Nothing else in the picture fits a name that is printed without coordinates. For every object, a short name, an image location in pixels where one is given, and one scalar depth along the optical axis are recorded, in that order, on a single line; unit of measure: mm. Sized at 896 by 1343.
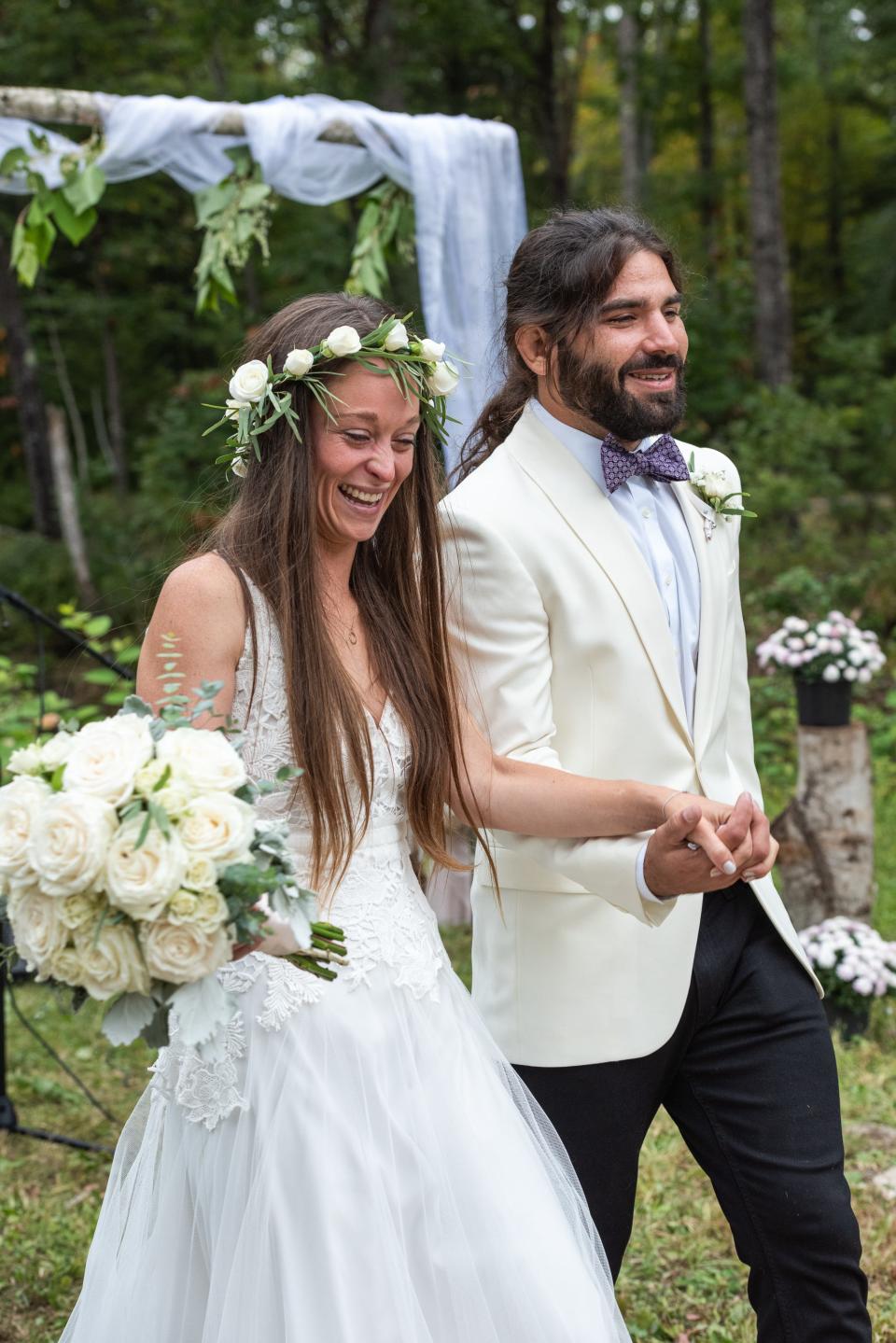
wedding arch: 5383
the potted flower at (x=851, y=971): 4629
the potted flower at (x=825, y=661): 5145
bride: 1928
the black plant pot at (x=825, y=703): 5211
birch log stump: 5207
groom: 2293
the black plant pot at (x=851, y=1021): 4754
